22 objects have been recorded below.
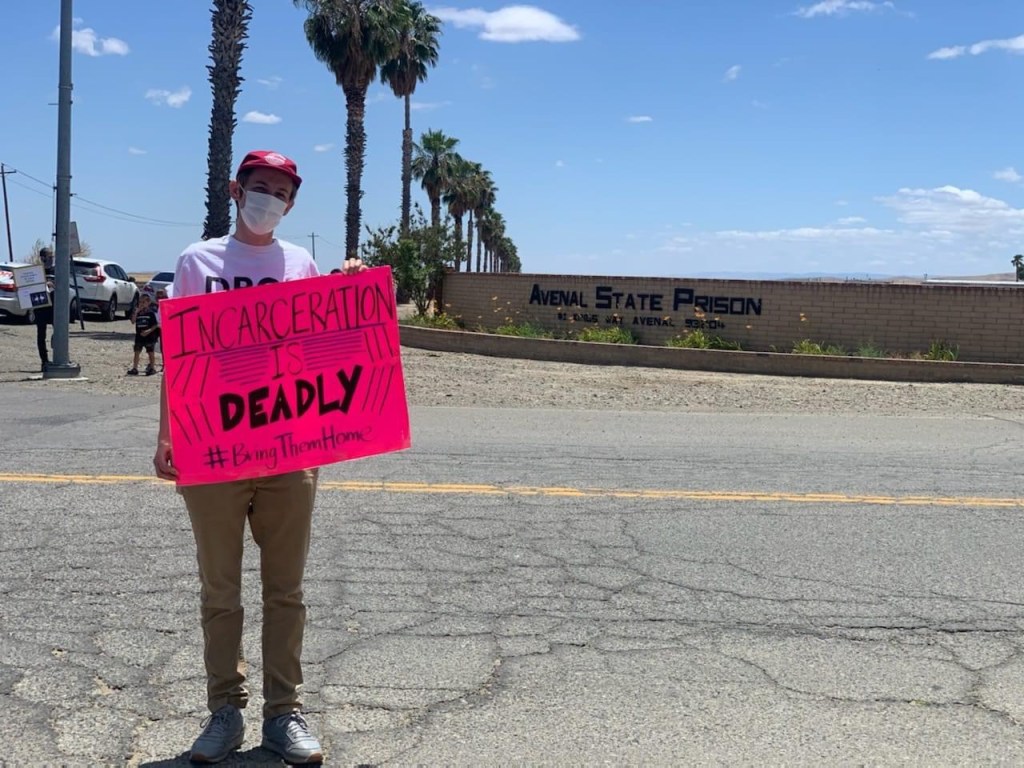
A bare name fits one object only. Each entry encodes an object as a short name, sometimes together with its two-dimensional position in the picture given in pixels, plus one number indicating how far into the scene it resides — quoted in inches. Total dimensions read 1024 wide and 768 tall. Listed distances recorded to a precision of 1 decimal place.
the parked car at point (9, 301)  992.9
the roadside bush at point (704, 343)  812.6
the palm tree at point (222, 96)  884.6
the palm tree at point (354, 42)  1366.9
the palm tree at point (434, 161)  2468.0
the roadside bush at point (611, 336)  845.8
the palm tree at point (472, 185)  2878.0
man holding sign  135.8
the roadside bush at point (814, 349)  782.5
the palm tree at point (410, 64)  1765.5
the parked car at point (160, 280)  1182.1
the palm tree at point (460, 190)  2635.3
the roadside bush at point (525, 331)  884.6
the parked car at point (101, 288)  1115.9
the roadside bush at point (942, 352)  759.1
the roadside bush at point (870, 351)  771.4
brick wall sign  770.8
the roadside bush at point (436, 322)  963.3
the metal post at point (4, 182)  2436.8
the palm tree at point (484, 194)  3115.2
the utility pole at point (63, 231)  591.8
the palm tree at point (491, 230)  3961.1
